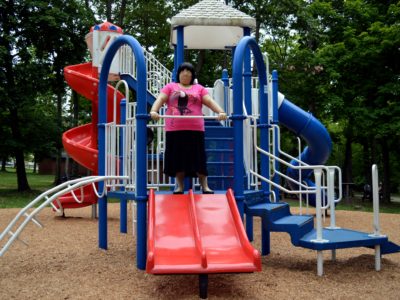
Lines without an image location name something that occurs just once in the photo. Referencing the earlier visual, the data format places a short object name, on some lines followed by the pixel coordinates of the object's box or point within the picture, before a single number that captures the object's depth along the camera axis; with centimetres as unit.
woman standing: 561
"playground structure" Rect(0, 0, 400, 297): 461
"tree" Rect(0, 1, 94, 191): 2064
